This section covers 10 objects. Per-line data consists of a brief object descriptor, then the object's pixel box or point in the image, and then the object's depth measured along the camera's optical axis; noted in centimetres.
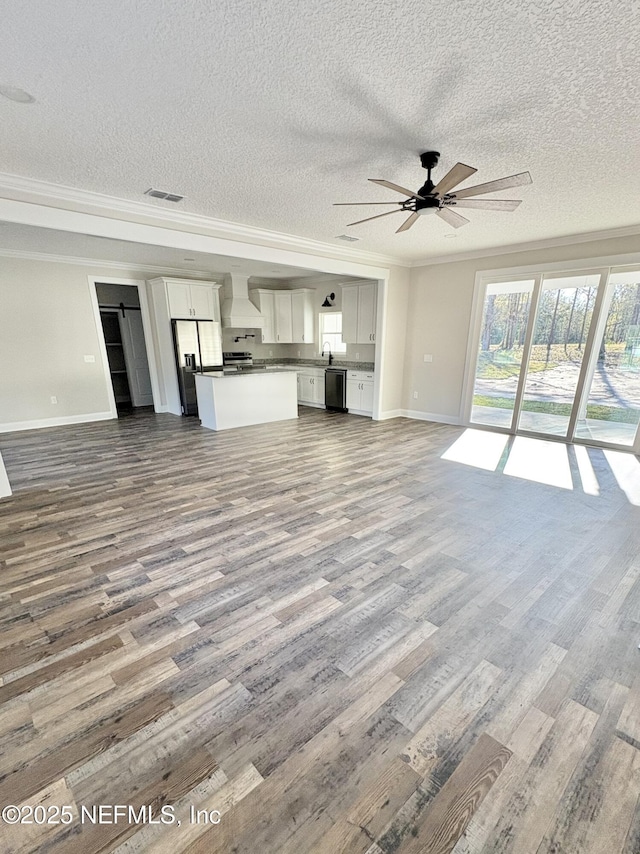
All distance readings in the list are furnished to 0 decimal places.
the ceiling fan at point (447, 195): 229
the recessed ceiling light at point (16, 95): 199
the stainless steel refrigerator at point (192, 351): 691
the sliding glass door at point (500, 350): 555
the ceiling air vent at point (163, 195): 340
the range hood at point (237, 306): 744
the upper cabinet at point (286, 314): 798
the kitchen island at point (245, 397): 600
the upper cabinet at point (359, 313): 673
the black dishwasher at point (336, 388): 739
